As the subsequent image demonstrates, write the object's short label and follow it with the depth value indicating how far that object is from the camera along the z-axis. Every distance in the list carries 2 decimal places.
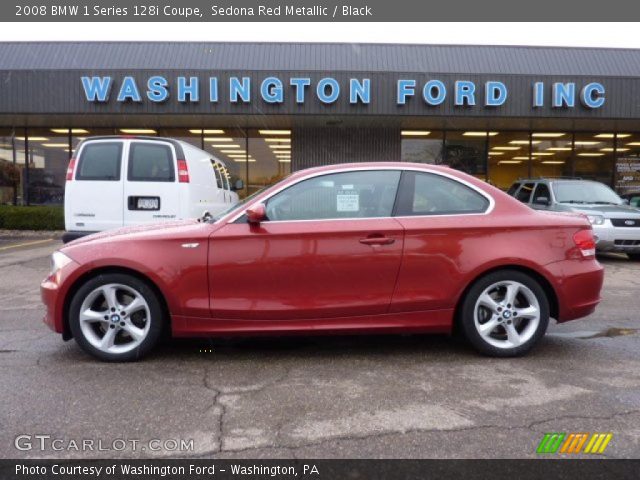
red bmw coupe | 4.01
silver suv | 9.66
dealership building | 14.21
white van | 7.65
